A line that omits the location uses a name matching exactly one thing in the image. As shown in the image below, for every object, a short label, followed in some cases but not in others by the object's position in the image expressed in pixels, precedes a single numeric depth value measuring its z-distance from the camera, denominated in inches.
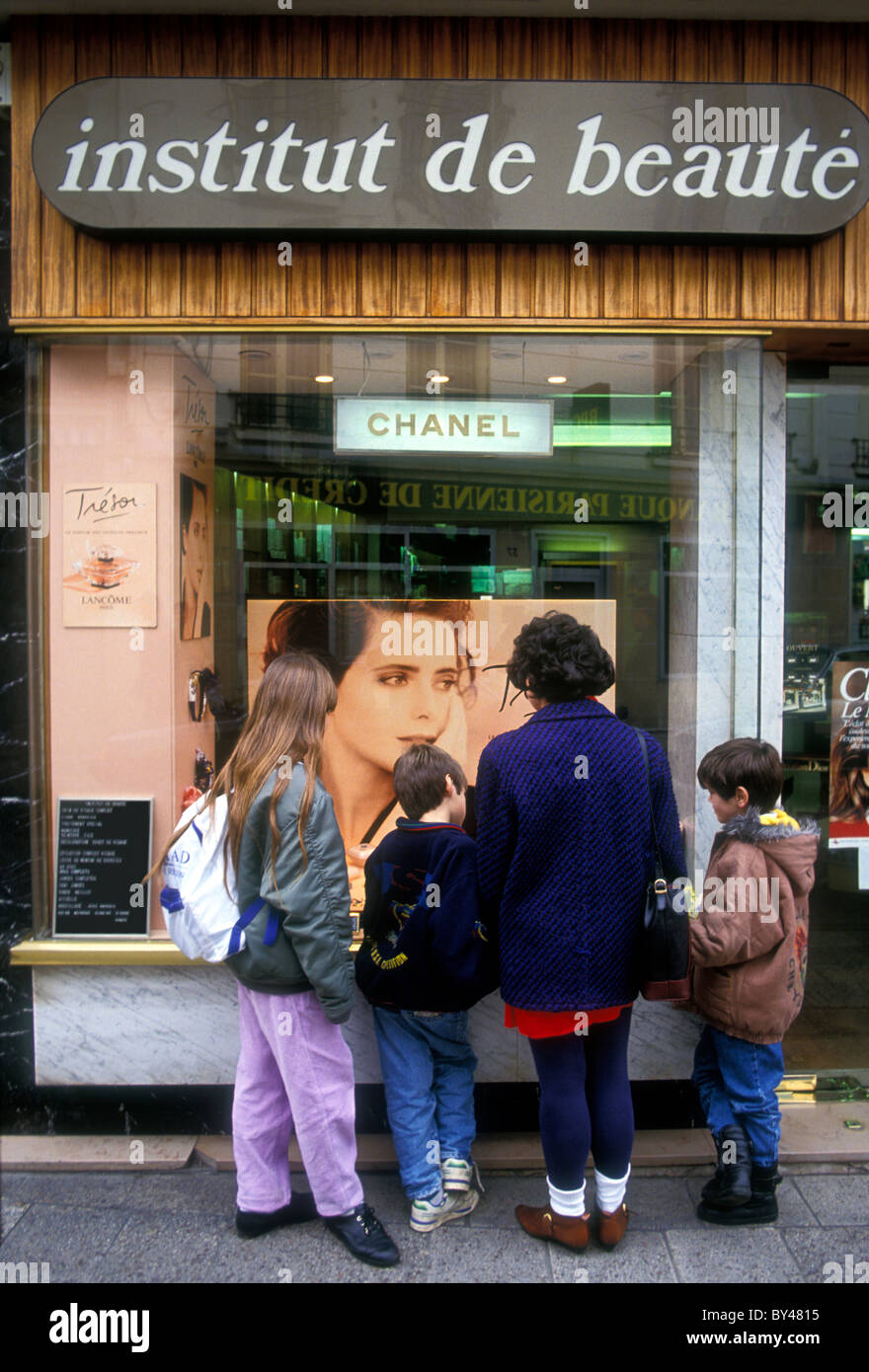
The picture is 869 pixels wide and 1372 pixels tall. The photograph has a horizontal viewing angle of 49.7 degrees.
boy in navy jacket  119.3
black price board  148.7
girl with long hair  114.3
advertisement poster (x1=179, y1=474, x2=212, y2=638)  153.9
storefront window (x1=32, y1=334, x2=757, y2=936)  150.7
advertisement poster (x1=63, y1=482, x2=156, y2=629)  150.2
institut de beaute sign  139.5
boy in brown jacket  121.6
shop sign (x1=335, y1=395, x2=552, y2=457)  155.9
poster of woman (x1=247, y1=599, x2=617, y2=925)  157.0
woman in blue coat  112.7
